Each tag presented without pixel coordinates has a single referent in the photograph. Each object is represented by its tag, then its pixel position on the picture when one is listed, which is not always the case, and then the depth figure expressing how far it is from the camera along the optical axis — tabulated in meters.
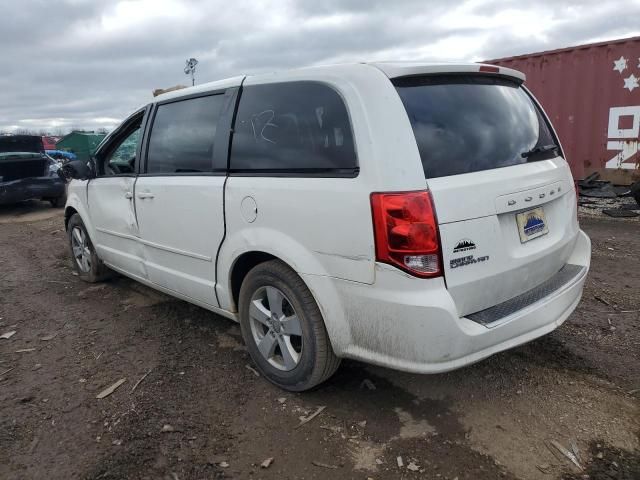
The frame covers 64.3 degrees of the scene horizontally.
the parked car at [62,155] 23.67
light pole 21.03
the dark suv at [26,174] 10.88
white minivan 2.33
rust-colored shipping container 8.59
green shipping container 24.35
